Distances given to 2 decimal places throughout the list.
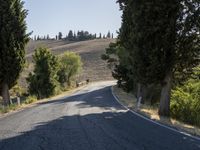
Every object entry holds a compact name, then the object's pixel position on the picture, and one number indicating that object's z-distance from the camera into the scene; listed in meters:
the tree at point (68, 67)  73.00
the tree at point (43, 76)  51.62
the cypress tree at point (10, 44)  28.08
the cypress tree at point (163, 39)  20.19
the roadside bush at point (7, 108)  24.33
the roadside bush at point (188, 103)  20.76
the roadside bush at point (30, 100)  34.33
